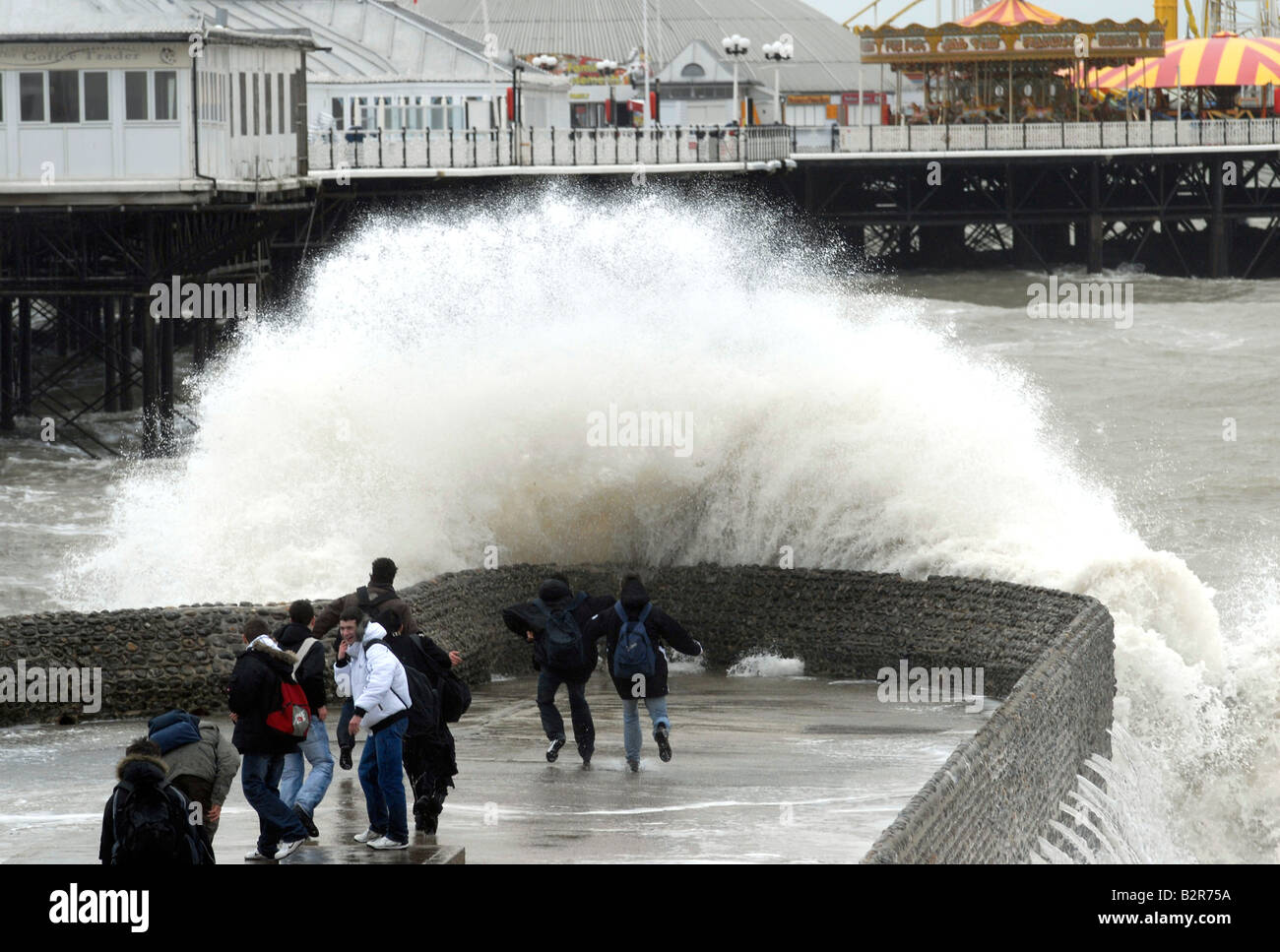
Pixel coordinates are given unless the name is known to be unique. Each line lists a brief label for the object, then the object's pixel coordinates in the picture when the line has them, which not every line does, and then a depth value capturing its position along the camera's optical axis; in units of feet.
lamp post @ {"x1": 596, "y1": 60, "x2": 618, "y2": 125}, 220.84
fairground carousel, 201.77
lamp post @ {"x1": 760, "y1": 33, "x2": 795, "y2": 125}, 182.91
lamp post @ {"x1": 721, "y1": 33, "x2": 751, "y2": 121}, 174.81
